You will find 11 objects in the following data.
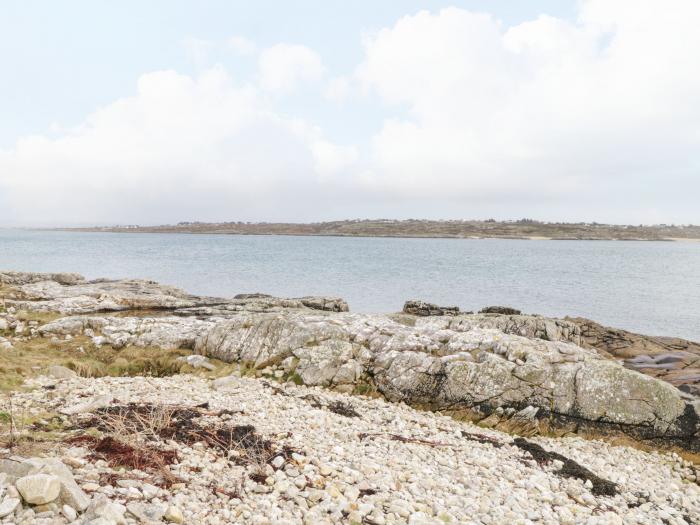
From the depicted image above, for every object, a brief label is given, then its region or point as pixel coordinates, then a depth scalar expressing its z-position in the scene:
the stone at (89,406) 10.28
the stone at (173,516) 6.10
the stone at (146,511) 5.87
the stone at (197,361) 17.34
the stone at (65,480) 5.59
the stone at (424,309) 31.49
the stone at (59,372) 14.17
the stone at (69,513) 5.34
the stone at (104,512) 5.41
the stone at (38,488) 5.38
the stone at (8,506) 5.13
